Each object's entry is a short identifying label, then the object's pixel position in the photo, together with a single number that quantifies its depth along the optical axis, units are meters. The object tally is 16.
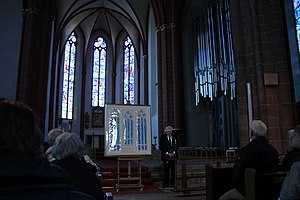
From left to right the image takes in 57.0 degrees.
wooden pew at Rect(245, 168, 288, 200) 2.89
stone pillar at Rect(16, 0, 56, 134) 10.98
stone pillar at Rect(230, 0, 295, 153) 5.71
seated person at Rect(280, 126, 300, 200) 2.05
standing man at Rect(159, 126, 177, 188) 6.76
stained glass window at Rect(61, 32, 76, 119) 20.55
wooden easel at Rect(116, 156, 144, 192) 6.23
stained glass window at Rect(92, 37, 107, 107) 21.98
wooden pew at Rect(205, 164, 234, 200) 4.07
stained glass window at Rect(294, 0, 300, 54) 6.07
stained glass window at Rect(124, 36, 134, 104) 21.72
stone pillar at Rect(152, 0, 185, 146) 12.84
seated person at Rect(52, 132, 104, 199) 1.94
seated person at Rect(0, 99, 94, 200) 0.94
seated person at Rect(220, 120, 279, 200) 3.02
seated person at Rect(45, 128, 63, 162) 3.44
